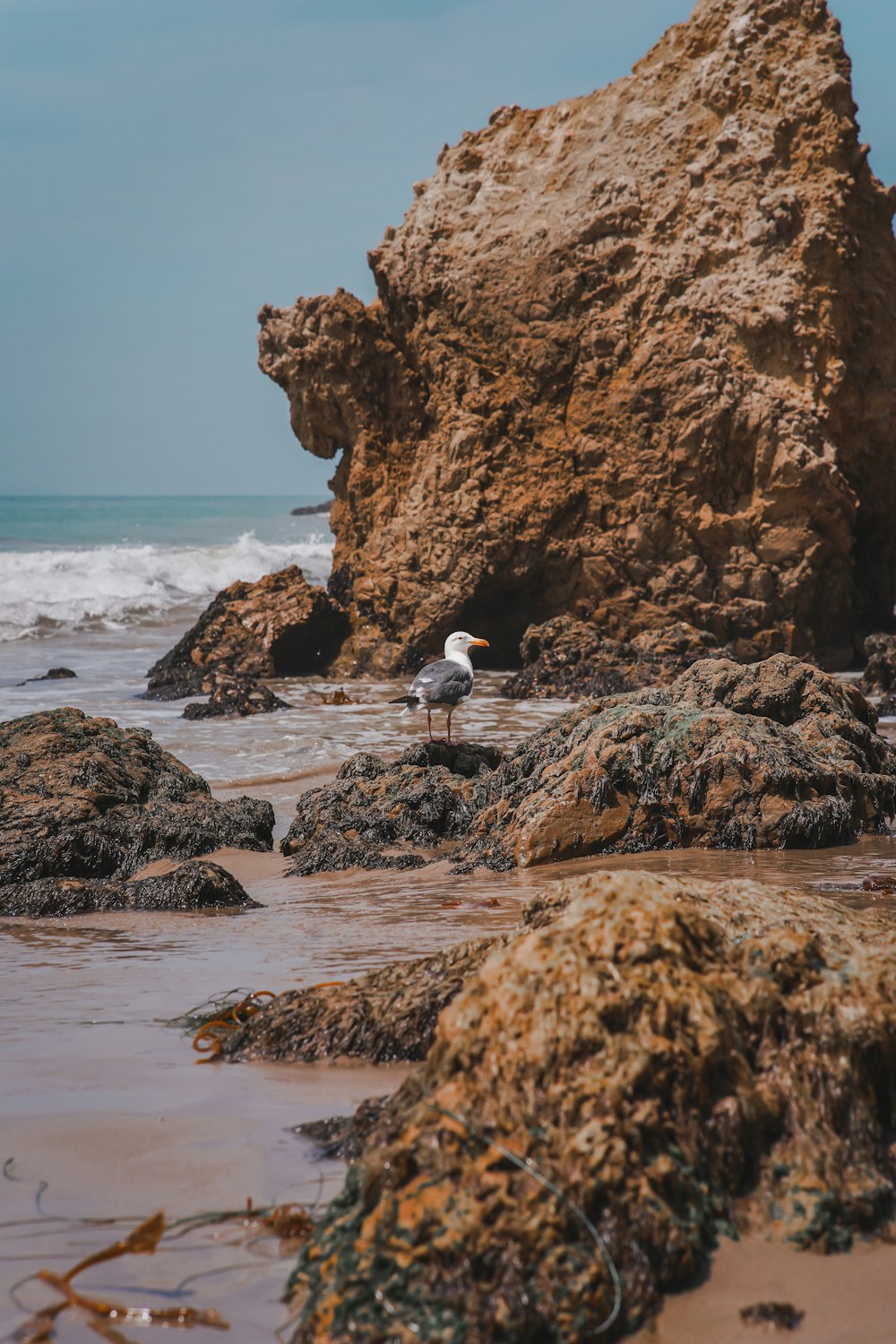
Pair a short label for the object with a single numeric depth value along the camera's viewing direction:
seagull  9.05
